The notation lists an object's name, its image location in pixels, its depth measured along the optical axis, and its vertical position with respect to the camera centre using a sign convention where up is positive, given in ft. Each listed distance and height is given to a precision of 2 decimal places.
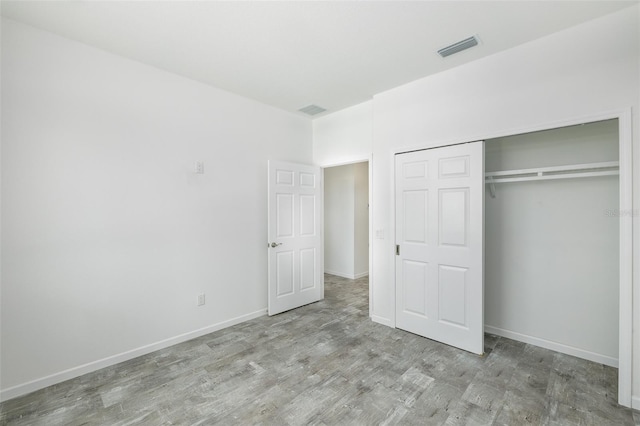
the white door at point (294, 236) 12.82 -1.20
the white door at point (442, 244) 9.29 -1.20
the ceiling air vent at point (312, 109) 13.29 +4.94
